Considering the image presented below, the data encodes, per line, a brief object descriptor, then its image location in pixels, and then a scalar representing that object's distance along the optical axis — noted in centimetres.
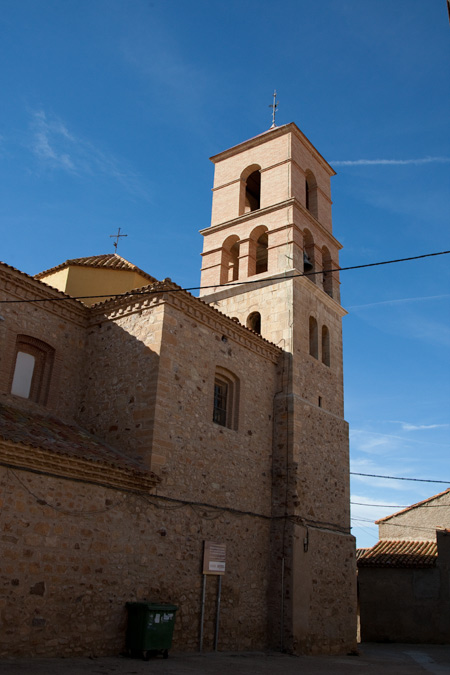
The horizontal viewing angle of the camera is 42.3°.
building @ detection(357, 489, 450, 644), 2016
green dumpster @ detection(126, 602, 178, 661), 996
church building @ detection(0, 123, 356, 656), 962
